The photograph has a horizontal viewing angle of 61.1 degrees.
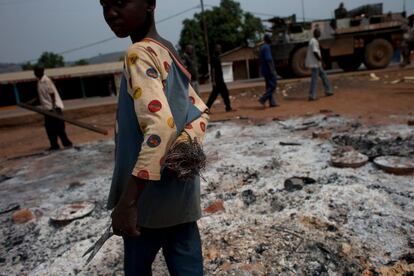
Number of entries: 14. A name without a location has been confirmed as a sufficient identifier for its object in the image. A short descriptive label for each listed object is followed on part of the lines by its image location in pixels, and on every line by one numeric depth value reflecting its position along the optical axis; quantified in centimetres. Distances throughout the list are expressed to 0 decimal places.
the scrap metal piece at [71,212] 316
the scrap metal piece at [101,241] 142
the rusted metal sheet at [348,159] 366
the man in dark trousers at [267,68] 804
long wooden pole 563
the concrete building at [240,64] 3039
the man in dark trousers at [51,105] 608
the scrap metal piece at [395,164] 335
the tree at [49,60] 4459
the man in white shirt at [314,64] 850
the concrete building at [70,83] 2343
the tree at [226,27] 3141
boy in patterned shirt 106
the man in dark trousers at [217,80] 802
